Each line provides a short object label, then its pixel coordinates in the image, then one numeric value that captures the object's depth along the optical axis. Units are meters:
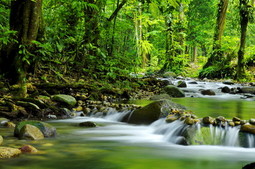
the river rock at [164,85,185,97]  10.16
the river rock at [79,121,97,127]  5.29
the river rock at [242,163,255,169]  2.25
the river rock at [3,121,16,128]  4.57
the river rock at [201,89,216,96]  10.92
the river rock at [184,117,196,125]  4.41
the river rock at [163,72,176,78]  17.17
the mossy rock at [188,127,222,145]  3.95
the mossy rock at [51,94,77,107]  6.42
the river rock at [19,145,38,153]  3.15
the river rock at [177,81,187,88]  12.65
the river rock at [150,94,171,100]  8.76
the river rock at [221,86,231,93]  11.33
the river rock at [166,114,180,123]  4.98
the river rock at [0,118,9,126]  4.72
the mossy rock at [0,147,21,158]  2.92
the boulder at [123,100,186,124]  5.46
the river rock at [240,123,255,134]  3.87
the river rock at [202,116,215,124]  4.30
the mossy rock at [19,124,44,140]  3.81
